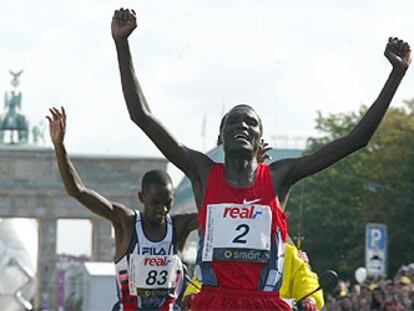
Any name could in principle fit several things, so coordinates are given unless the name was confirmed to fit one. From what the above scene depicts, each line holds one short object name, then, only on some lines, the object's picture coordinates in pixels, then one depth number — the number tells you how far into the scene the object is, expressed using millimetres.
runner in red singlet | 7715
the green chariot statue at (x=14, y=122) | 88081
